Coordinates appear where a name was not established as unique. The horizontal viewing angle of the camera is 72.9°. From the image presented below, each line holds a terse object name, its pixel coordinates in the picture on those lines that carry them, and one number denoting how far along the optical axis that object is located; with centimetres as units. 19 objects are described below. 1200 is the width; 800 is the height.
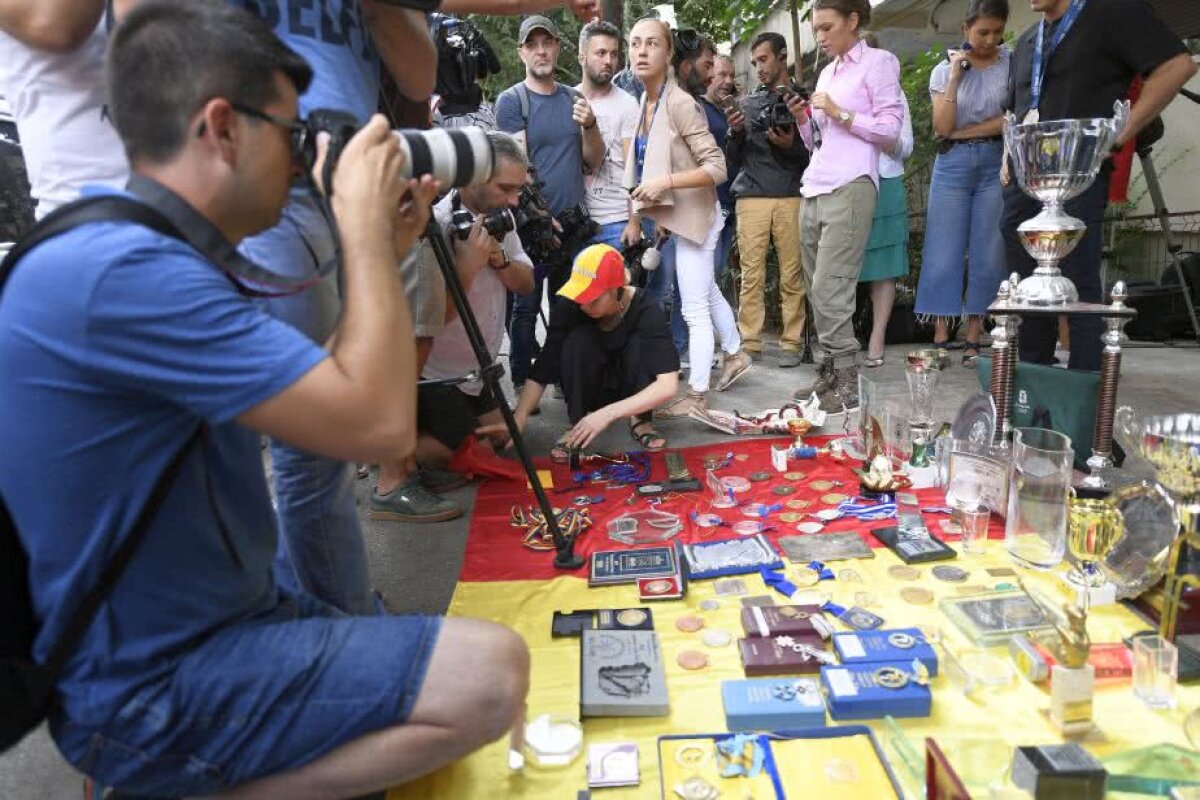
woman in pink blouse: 382
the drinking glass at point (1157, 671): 154
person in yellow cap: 318
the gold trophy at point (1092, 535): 183
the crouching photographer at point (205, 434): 102
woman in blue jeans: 397
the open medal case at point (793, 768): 138
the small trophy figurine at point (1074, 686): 148
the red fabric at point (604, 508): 239
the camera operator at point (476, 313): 286
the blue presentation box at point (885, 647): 167
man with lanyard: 271
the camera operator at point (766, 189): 461
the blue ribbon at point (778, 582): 206
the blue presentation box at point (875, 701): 154
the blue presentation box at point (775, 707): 154
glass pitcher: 205
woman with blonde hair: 367
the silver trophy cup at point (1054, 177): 234
